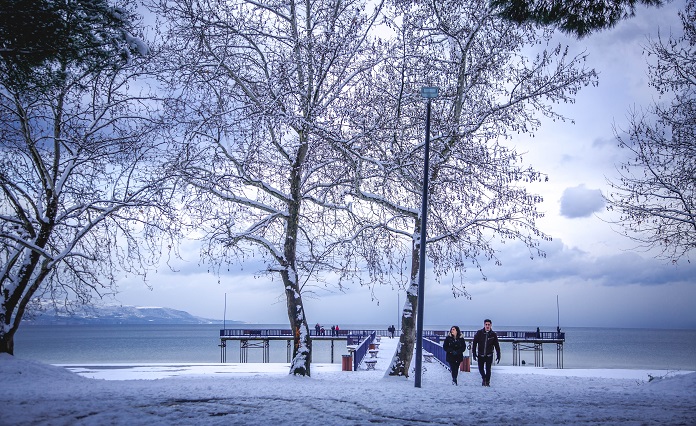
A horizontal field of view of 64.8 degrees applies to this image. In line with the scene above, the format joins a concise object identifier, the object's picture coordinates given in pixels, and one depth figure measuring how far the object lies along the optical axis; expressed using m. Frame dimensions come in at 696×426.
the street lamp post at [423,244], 14.19
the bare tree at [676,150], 16.06
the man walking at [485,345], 14.83
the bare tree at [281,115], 15.91
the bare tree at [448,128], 16.47
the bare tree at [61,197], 15.31
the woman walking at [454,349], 15.96
